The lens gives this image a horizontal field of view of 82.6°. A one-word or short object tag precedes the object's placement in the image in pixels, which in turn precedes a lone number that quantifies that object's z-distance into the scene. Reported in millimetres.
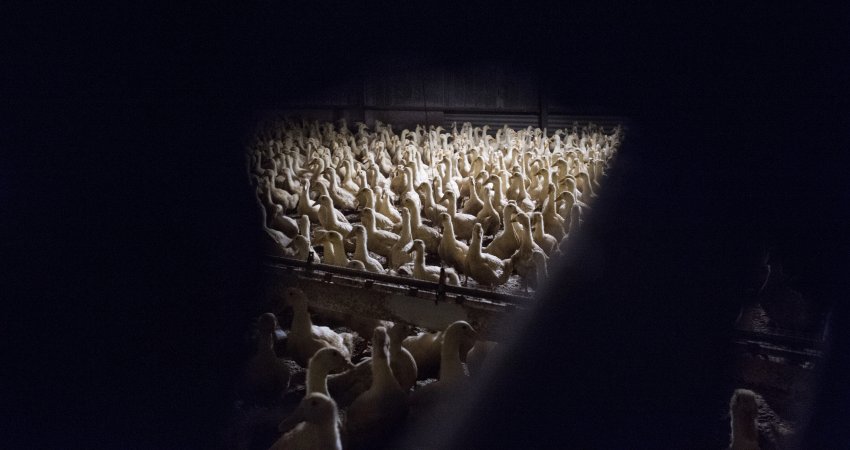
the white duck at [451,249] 3666
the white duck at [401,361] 2283
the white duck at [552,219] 3926
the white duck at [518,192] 5004
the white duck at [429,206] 4998
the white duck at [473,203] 4953
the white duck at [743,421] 1711
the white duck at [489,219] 4574
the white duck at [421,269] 3172
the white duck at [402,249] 3689
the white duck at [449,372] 2160
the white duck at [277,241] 3793
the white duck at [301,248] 3672
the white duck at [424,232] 4125
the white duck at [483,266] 3355
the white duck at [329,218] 4395
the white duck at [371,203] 4391
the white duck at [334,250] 3532
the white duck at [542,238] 3570
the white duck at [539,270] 2982
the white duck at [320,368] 1975
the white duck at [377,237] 3959
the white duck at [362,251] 3490
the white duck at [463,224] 4477
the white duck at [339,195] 5711
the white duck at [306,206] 4998
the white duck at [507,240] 3705
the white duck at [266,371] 2383
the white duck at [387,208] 4678
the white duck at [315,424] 1725
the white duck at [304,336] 2625
